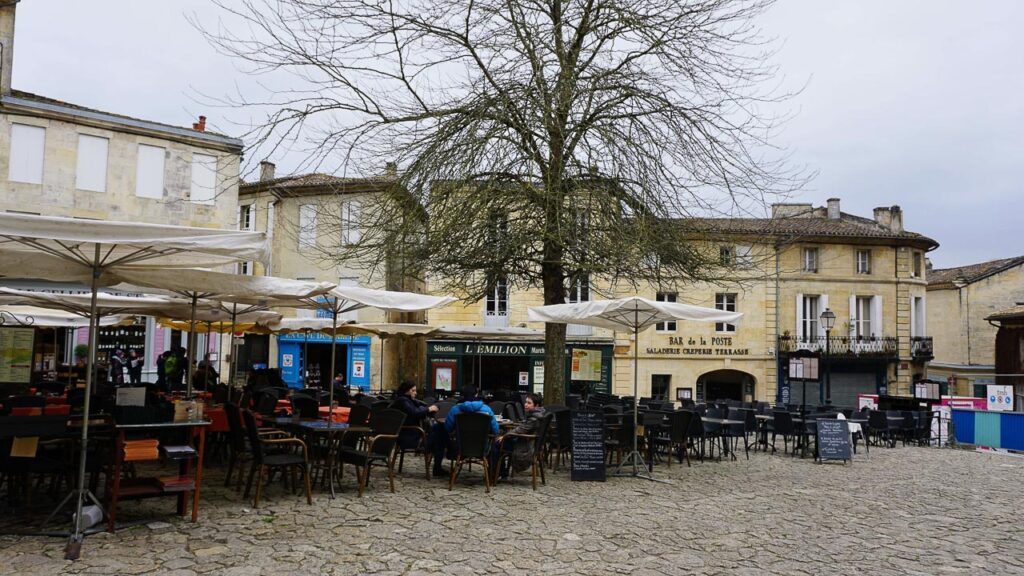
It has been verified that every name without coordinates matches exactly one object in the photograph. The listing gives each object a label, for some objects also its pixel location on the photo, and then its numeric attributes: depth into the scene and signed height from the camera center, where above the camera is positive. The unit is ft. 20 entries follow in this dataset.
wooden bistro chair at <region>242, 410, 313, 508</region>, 22.13 -3.63
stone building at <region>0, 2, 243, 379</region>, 67.41 +17.77
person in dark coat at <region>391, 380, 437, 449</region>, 29.84 -2.65
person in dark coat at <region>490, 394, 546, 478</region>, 28.12 -3.99
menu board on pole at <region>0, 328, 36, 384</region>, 49.24 -1.06
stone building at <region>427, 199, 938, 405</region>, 89.86 +3.00
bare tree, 36.04 +10.52
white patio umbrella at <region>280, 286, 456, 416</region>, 26.13 +1.80
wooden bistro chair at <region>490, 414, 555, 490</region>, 27.81 -3.53
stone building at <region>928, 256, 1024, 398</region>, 122.62 +8.23
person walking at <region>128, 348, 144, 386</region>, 70.54 -2.40
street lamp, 59.00 +3.20
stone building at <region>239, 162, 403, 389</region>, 90.07 +0.95
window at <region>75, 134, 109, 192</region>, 70.18 +17.47
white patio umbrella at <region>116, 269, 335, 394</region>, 21.33 +1.88
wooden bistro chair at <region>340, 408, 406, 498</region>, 25.26 -3.75
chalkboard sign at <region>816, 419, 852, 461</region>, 40.40 -4.76
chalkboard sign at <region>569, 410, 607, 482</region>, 30.30 -4.29
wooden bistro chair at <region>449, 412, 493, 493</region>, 26.71 -3.29
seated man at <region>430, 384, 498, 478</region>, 27.17 -3.05
